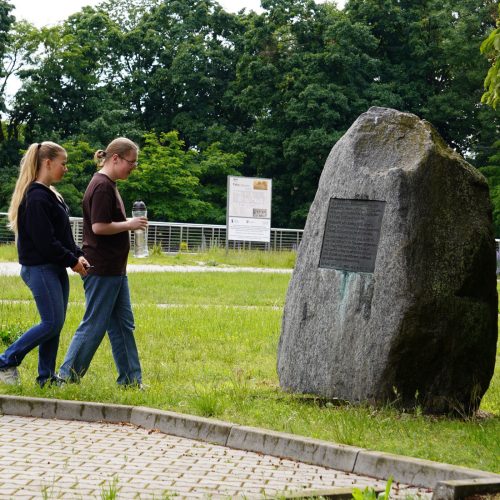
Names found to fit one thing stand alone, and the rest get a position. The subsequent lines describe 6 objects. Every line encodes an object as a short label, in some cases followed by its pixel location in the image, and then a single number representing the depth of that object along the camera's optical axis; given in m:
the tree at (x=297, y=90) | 51.25
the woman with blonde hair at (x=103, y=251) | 8.00
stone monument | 7.55
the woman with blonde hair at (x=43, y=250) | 7.85
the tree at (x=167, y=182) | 50.72
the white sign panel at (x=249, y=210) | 35.19
